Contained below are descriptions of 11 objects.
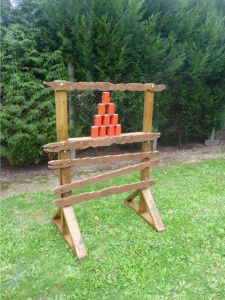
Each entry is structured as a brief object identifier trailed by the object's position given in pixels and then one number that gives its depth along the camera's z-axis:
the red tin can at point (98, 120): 3.21
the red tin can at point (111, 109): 3.26
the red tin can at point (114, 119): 3.29
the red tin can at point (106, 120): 3.25
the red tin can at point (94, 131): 3.22
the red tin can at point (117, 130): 3.34
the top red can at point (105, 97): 3.23
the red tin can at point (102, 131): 3.26
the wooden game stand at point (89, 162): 2.99
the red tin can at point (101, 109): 3.22
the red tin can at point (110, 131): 3.30
